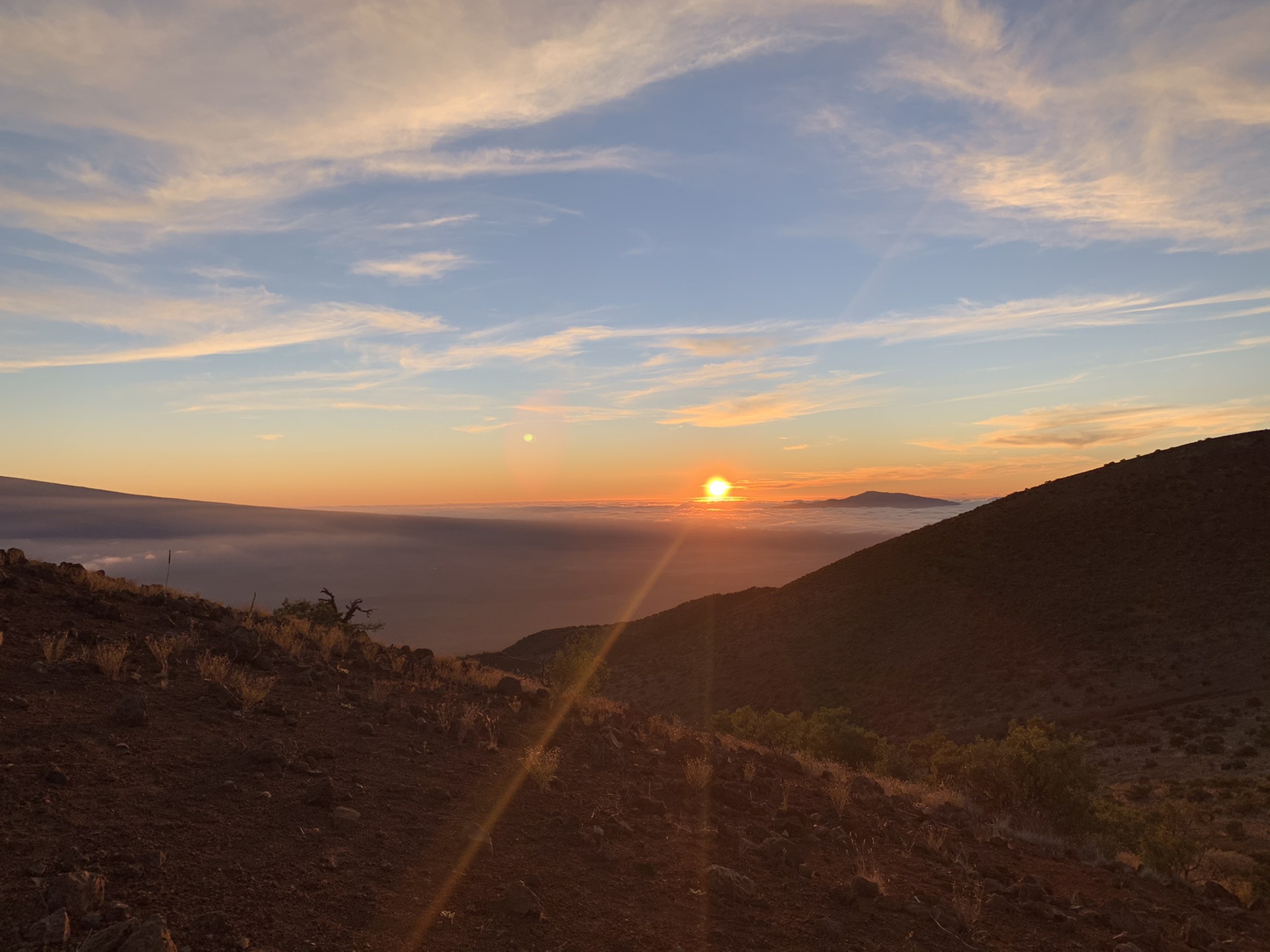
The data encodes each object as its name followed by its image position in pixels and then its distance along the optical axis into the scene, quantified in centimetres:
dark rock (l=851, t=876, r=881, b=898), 788
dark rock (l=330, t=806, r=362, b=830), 726
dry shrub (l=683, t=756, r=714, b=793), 1059
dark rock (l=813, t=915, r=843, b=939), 702
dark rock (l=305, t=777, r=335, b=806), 755
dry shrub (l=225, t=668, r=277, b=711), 987
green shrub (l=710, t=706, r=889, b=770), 2191
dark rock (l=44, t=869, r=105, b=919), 503
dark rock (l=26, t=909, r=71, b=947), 474
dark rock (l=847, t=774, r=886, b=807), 1193
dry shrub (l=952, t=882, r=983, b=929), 781
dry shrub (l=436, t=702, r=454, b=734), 1109
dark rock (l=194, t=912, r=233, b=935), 514
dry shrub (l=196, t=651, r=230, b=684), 1059
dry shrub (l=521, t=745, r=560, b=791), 955
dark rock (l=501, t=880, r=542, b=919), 637
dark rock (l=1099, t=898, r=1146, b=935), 825
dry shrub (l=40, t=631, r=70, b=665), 974
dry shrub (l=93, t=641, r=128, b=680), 977
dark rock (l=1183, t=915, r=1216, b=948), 830
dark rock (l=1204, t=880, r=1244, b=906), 1023
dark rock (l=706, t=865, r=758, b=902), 750
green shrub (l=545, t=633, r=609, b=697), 2084
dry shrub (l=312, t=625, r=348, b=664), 1415
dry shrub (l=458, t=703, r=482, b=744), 1082
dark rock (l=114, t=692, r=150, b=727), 845
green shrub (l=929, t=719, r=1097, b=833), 1449
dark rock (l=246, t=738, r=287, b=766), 813
